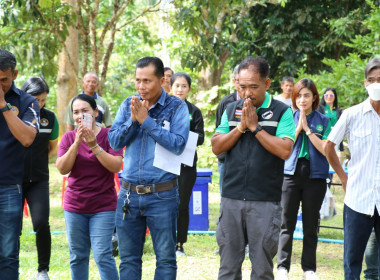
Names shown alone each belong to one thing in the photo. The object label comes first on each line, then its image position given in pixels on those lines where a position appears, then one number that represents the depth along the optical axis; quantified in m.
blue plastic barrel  8.75
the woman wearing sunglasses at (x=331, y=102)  10.80
